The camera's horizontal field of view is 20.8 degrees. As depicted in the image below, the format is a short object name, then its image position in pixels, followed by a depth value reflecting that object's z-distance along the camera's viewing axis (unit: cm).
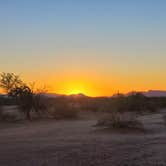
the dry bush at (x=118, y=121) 2773
